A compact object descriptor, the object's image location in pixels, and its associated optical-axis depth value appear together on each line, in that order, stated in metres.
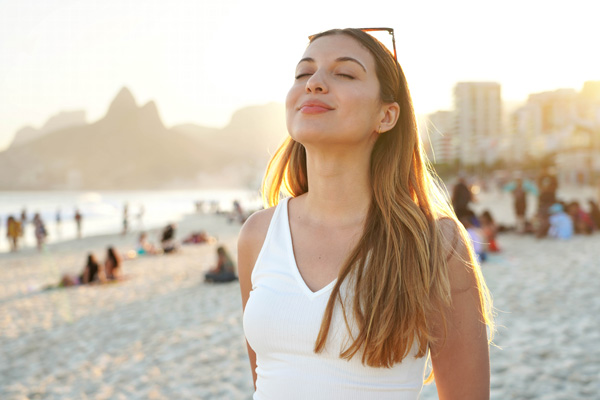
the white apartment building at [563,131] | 46.44
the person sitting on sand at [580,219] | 12.17
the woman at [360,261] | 1.42
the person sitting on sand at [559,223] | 11.87
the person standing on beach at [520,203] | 14.43
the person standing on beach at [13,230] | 20.27
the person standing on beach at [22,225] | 20.78
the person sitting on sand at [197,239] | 19.30
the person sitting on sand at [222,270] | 10.16
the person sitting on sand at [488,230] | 10.48
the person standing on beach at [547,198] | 12.64
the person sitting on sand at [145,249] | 16.06
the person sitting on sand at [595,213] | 12.67
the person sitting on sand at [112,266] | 11.36
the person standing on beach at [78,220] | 25.47
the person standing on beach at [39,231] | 20.23
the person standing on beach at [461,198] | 10.56
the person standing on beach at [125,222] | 26.02
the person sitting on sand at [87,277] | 10.89
